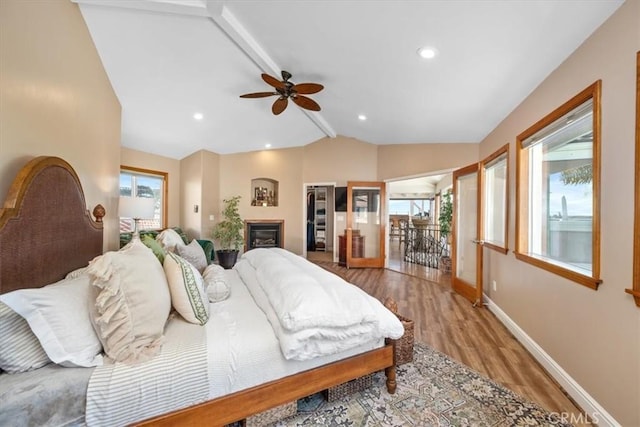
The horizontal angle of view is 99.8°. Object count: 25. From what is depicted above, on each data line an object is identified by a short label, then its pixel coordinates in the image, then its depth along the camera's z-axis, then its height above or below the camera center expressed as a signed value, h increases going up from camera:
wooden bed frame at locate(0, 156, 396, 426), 1.27 -0.27
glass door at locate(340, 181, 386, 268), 6.18 -0.24
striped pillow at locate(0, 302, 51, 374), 1.07 -0.56
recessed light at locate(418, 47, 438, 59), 2.43 +1.50
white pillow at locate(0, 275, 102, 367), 1.09 -0.48
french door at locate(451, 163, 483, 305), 3.80 -0.26
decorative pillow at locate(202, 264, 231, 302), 1.99 -0.57
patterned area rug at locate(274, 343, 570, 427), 1.62 -1.24
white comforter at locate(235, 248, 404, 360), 1.46 -0.59
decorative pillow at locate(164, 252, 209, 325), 1.61 -0.50
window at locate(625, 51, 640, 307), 1.42 -0.03
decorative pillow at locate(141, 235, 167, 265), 2.07 -0.29
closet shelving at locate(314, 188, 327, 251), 8.71 -0.15
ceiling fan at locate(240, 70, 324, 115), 3.16 +1.51
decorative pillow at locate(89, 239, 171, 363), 1.23 -0.47
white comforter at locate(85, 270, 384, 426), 1.13 -0.75
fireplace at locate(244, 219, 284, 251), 6.65 -0.50
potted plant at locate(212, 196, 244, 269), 6.21 -0.40
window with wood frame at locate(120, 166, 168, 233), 5.16 +0.49
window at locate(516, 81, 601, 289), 1.80 +0.22
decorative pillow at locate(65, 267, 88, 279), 1.61 -0.39
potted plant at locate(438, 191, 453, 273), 5.82 -0.27
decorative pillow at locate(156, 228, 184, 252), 2.64 -0.29
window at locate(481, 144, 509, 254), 3.24 +0.22
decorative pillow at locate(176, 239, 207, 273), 2.63 -0.43
